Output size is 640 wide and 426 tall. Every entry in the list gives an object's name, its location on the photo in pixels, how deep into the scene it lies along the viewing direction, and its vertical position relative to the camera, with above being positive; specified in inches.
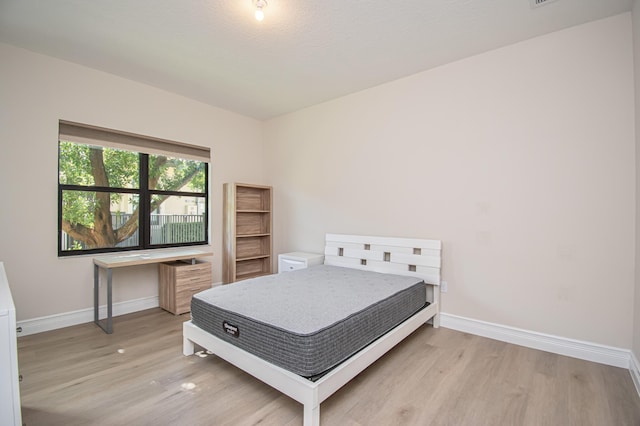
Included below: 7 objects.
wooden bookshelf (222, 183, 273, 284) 157.9 -8.9
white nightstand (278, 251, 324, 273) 142.7 -22.4
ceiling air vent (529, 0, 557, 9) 79.0 +57.3
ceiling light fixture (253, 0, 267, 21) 78.5 +57.1
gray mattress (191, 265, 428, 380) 63.3 -25.1
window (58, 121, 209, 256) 119.1 +11.6
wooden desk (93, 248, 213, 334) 109.1 -17.7
